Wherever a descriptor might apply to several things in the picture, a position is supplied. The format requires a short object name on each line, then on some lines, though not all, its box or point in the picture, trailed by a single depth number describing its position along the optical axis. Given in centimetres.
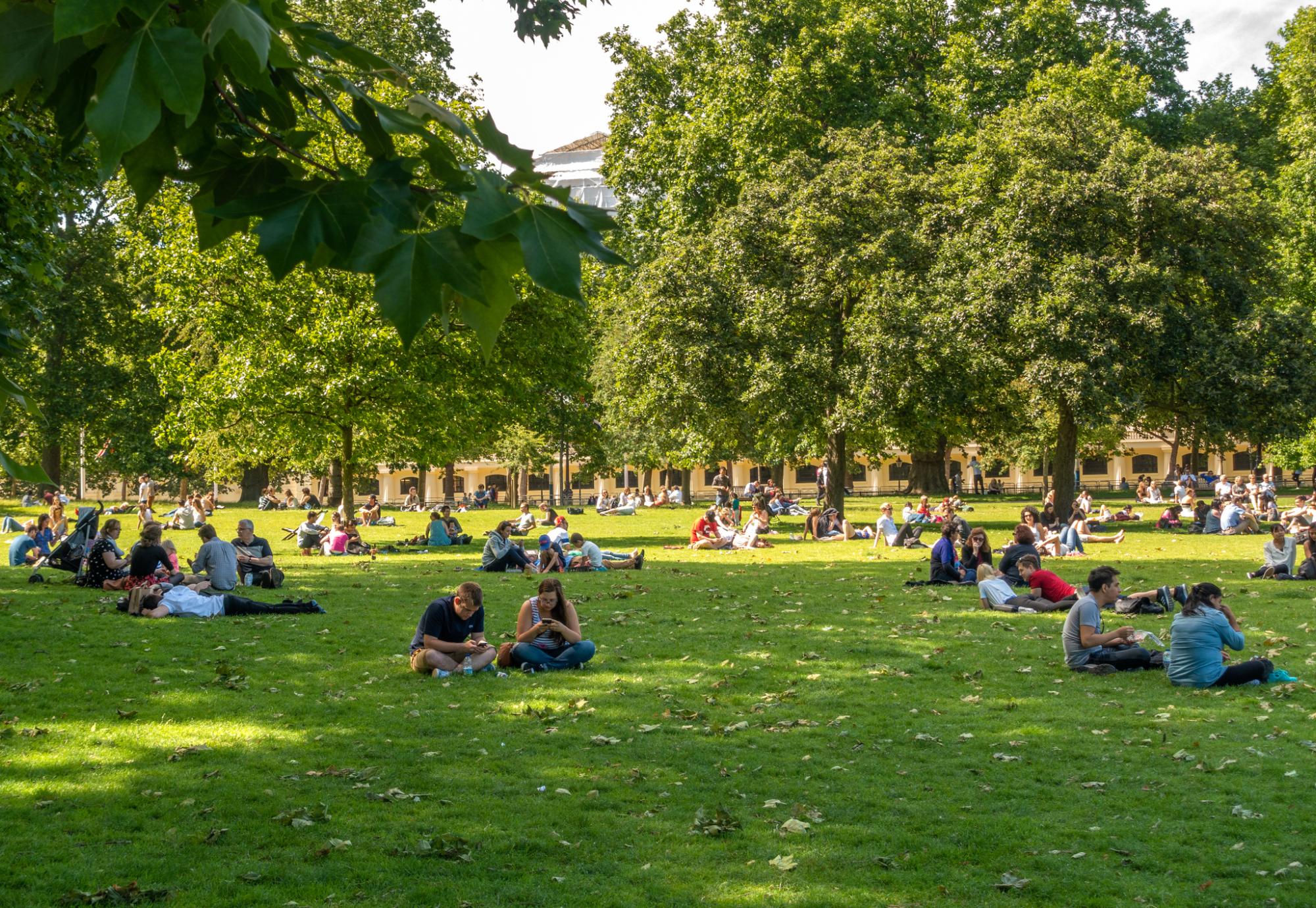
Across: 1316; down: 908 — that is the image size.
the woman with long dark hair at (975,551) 1891
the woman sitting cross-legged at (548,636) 1134
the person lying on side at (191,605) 1441
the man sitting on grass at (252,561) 1839
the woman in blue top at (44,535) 2202
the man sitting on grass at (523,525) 3559
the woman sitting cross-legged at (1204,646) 1037
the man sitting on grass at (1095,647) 1117
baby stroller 1838
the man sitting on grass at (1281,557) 1950
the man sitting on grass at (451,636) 1094
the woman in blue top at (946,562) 1925
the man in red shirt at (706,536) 2853
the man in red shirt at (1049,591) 1560
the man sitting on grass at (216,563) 1655
